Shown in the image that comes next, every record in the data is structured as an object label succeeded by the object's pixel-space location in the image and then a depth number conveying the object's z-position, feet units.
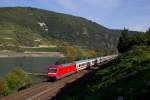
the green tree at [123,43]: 173.97
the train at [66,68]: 110.17
